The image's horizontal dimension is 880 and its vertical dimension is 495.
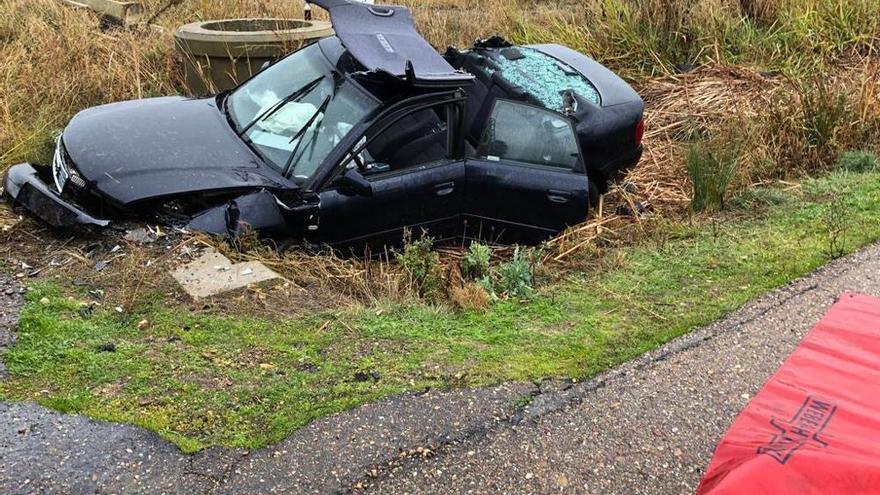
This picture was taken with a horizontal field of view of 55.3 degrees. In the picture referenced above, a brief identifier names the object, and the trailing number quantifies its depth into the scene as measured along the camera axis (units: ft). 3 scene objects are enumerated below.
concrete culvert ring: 27.48
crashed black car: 17.54
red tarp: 7.20
